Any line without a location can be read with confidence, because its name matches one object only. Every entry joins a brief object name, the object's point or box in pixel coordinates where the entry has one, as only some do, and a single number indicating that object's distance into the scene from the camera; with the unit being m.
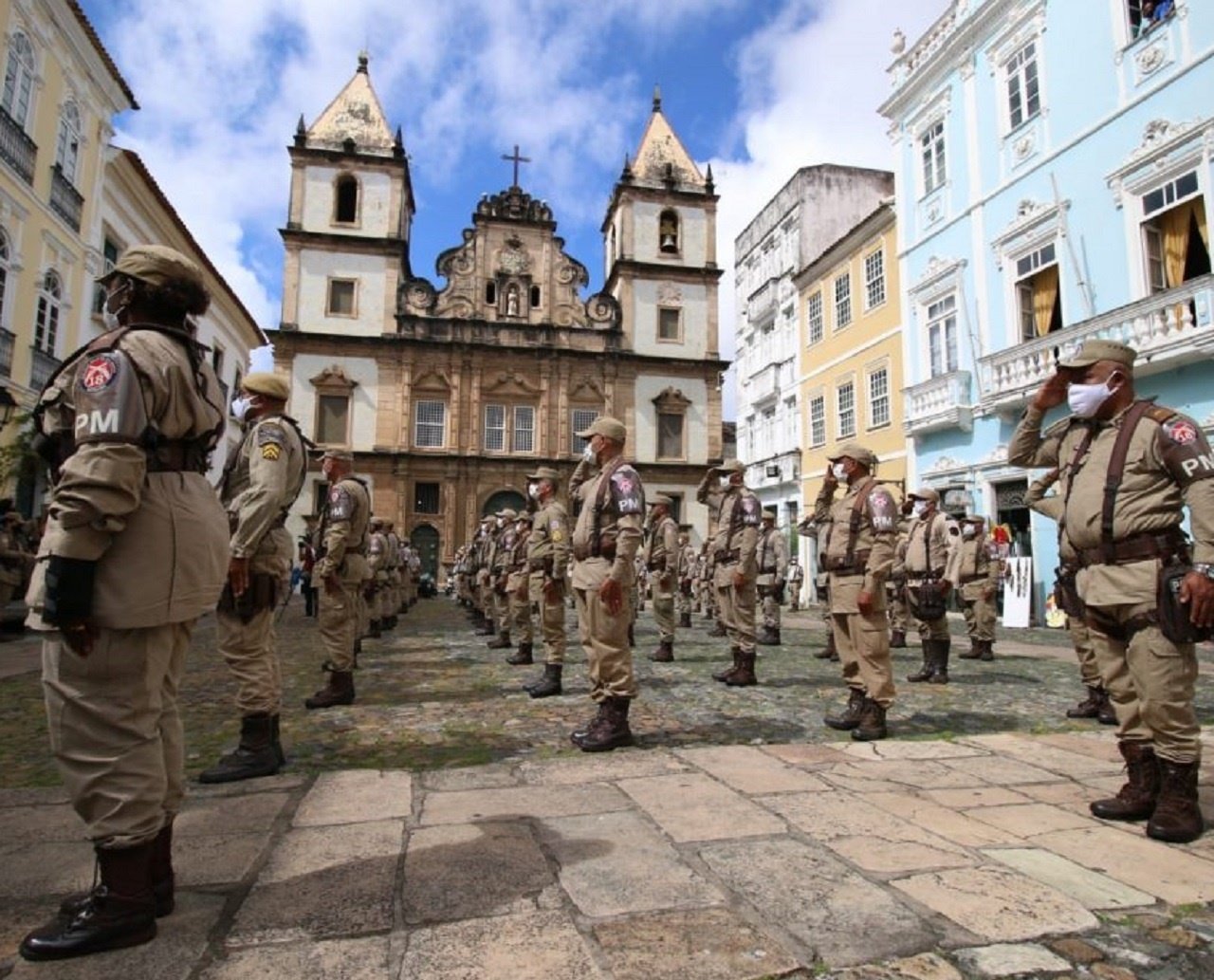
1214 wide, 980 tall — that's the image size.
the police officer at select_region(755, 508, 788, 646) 10.97
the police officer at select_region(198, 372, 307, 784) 3.66
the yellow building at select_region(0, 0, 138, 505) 13.63
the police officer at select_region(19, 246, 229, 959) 2.06
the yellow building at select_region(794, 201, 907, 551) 18.75
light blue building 11.62
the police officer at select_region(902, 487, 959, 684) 7.20
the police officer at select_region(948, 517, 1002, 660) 9.04
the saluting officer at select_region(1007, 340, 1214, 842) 2.93
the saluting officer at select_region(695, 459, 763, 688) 6.80
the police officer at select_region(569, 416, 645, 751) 4.38
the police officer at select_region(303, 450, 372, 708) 5.73
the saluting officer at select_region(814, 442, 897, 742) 4.66
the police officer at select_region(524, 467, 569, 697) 6.34
